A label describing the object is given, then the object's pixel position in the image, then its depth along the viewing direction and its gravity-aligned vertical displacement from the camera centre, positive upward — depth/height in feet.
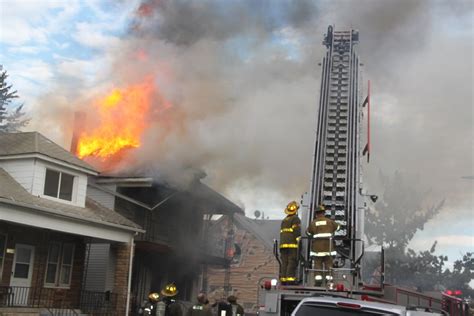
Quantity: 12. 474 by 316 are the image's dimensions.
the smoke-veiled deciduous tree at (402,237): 93.09 +7.46
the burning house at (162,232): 68.85 +4.70
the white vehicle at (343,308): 21.27 -0.95
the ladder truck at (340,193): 29.76 +5.31
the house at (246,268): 119.03 +1.14
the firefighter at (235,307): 45.03 -2.69
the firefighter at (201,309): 40.70 -2.62
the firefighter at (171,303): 40.86 -2.43
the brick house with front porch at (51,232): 50.08 +2.55
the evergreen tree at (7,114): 138.26 +34.77
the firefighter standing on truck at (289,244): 33.88 +1.88
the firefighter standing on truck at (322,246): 32.32 +1.80
